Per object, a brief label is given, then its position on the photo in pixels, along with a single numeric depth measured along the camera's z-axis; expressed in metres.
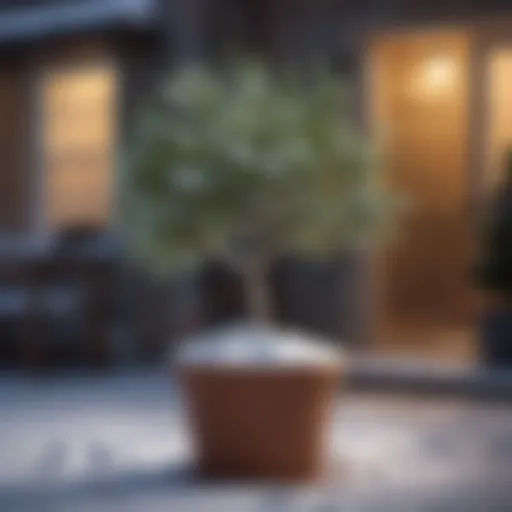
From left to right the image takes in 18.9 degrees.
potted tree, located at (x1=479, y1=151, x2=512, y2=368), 10.43
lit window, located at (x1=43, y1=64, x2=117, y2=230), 12.65
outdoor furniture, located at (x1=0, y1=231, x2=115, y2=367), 11.87
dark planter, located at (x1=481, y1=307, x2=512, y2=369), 10.44
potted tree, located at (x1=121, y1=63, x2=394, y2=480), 7.22
